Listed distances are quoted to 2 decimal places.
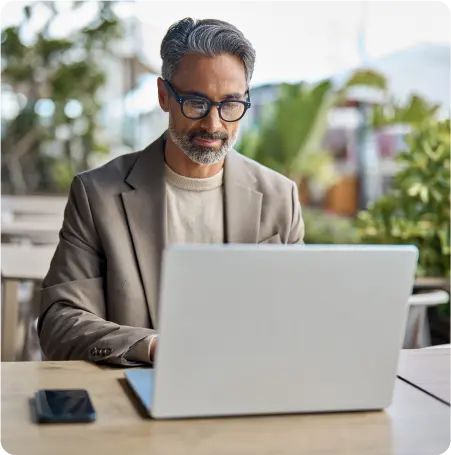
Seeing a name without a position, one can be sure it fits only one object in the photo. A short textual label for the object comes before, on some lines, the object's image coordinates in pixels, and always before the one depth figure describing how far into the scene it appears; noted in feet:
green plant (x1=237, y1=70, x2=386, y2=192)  27.30
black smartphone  4.27
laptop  4.04
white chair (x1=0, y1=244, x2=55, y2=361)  10.91
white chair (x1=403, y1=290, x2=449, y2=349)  9.76
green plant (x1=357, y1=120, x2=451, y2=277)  13.02
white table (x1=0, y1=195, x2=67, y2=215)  23.50
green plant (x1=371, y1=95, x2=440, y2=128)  19.49
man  6.55
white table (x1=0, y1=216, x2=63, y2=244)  16.43
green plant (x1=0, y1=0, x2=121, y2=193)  28.73
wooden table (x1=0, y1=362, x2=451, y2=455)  4.02
